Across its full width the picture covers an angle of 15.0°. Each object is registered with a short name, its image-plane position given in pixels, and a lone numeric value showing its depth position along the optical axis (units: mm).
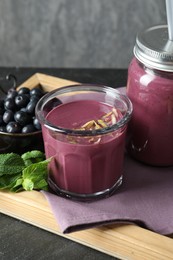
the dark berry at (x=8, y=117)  624
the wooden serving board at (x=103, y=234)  519
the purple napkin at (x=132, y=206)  538
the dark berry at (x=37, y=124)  614
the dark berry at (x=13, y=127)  612
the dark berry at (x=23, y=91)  666
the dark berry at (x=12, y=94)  650
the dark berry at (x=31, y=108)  628
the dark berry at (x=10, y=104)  638
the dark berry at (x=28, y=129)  611
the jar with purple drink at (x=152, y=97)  566
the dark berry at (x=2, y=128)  617
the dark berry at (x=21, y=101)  640
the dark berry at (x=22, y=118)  617
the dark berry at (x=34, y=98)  636
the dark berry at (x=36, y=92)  655
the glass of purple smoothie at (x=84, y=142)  549
